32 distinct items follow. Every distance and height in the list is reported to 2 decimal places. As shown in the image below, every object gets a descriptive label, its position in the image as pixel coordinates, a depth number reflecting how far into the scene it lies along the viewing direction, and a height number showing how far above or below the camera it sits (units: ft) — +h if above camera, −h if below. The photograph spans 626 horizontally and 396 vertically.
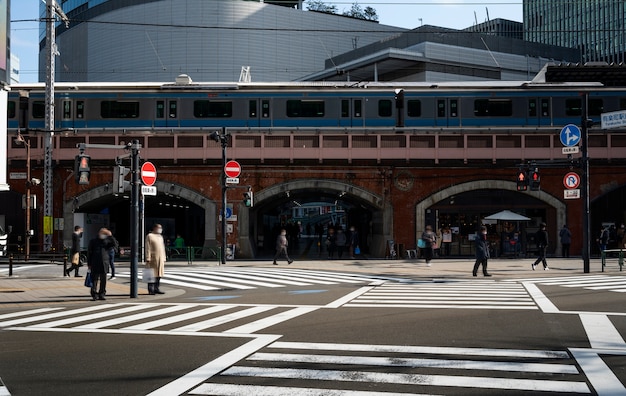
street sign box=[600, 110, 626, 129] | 67.72 +11.32
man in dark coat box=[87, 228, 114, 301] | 49.16 -2.97
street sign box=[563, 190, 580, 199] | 74.43 +3.42
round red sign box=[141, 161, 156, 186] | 54.48 +4.39
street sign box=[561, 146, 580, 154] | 71.56 +8.41
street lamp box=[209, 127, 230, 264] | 89.40 +5.61
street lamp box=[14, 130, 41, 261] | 95.66 +6.70
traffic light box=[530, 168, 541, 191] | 77.60 +5.17
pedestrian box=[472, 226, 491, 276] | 68.85 -2.97
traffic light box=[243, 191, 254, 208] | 91.81 +3.60
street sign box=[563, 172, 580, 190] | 76.59 +5.22
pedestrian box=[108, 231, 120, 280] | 66.80 -4.12
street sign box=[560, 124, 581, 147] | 73.00 +10.26
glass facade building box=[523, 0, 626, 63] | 386.11 +131.91
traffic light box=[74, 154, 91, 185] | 50.80 +4.53
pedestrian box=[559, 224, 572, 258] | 98.58 -2.20
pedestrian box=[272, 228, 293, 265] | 87.92 -2.82
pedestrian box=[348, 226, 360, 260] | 112.75 -3.84
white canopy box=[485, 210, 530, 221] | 106.20 +0.96
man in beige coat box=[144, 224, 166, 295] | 51.96 -2.58
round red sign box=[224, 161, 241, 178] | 90.68 +8.08
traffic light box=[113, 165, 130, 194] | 50.80 +3.68
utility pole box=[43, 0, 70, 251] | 100.94 +17.55
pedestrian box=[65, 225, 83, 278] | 66.49 -2.52
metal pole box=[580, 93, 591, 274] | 72.64 +3.10
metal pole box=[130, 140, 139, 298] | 50.55 +0.71
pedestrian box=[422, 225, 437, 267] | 86.07 -2.71
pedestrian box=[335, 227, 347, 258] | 108.17 -3.13
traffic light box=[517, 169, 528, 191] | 79.20 +5.44
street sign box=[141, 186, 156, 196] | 52.98 +2.89
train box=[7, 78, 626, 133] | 111.65 +21.04
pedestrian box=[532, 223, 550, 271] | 77.82 -2.49
